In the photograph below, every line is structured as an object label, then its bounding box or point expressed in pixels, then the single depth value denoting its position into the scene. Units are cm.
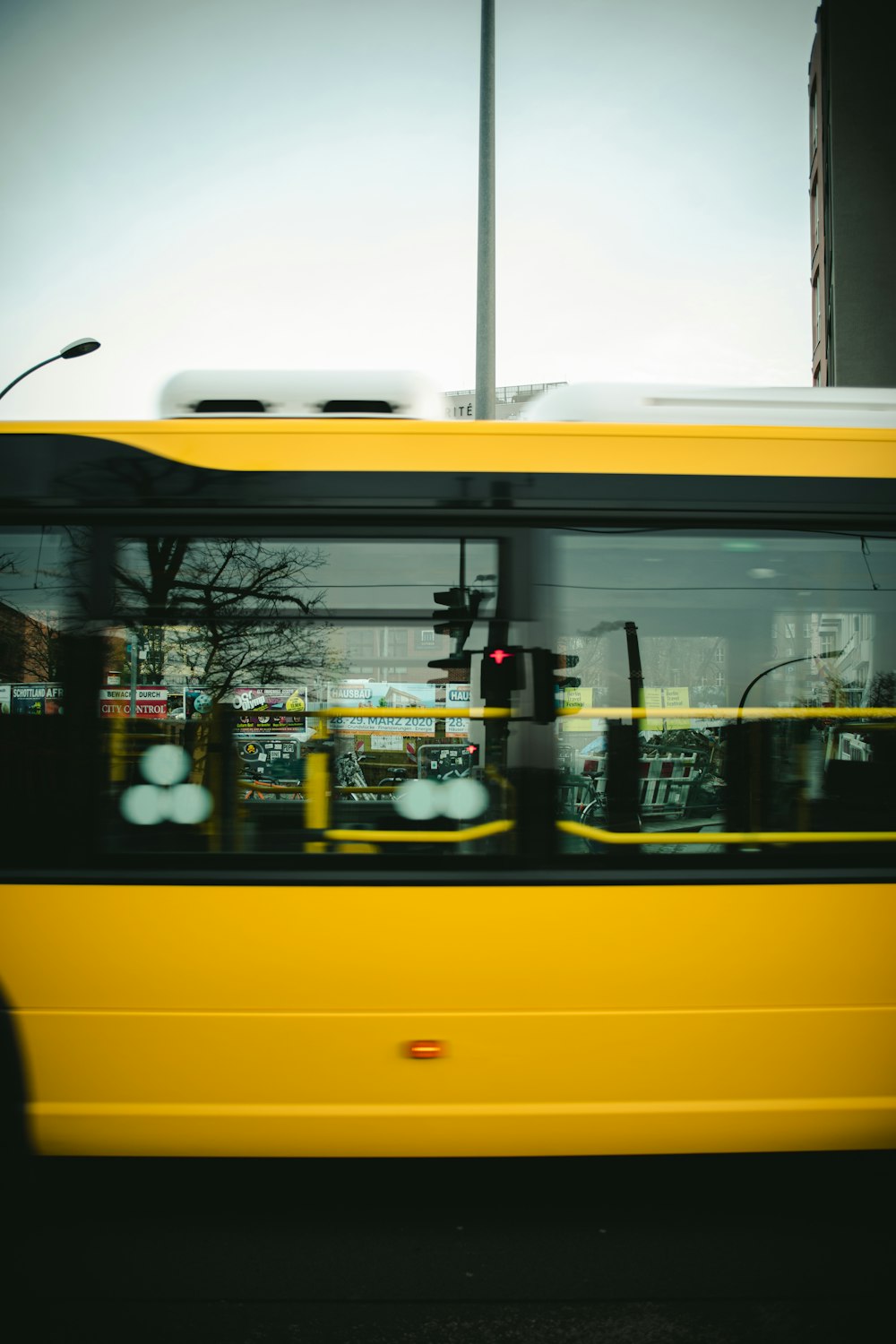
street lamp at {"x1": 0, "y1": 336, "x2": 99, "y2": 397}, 1474
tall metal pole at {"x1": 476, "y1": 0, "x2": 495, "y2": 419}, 718
